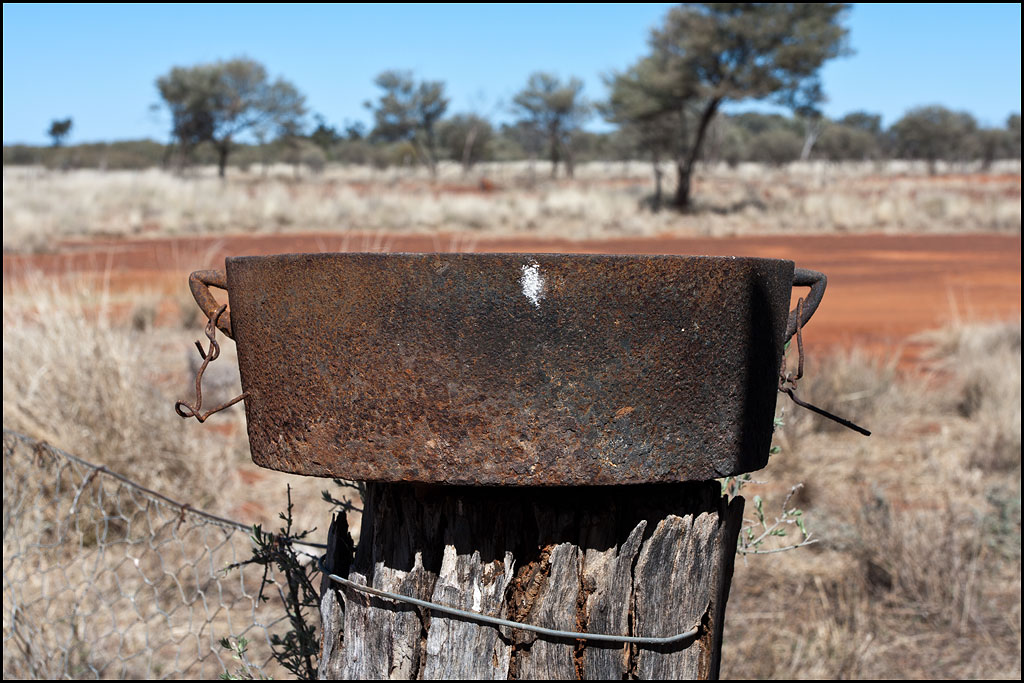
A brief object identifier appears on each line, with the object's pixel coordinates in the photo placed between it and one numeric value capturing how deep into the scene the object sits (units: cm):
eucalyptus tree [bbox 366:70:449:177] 4162
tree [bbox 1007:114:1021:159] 4841
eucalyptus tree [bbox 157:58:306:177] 3559
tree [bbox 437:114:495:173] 3912
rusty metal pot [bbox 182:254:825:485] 107
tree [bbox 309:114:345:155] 5412
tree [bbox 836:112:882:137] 6362
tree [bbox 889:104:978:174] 4600
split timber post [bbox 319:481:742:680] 125
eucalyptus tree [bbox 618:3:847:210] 2145
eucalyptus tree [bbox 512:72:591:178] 3941
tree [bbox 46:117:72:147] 5934
